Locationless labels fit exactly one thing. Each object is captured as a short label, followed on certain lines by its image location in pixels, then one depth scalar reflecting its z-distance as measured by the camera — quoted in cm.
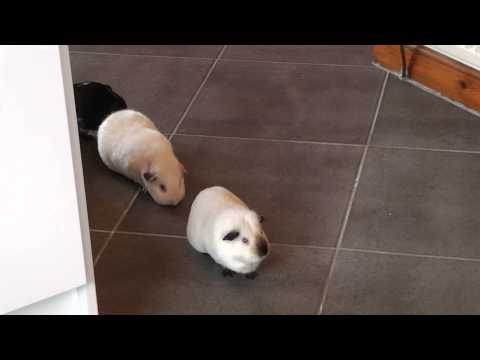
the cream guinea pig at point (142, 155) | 201
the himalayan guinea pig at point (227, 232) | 169
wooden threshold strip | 242
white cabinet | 118
